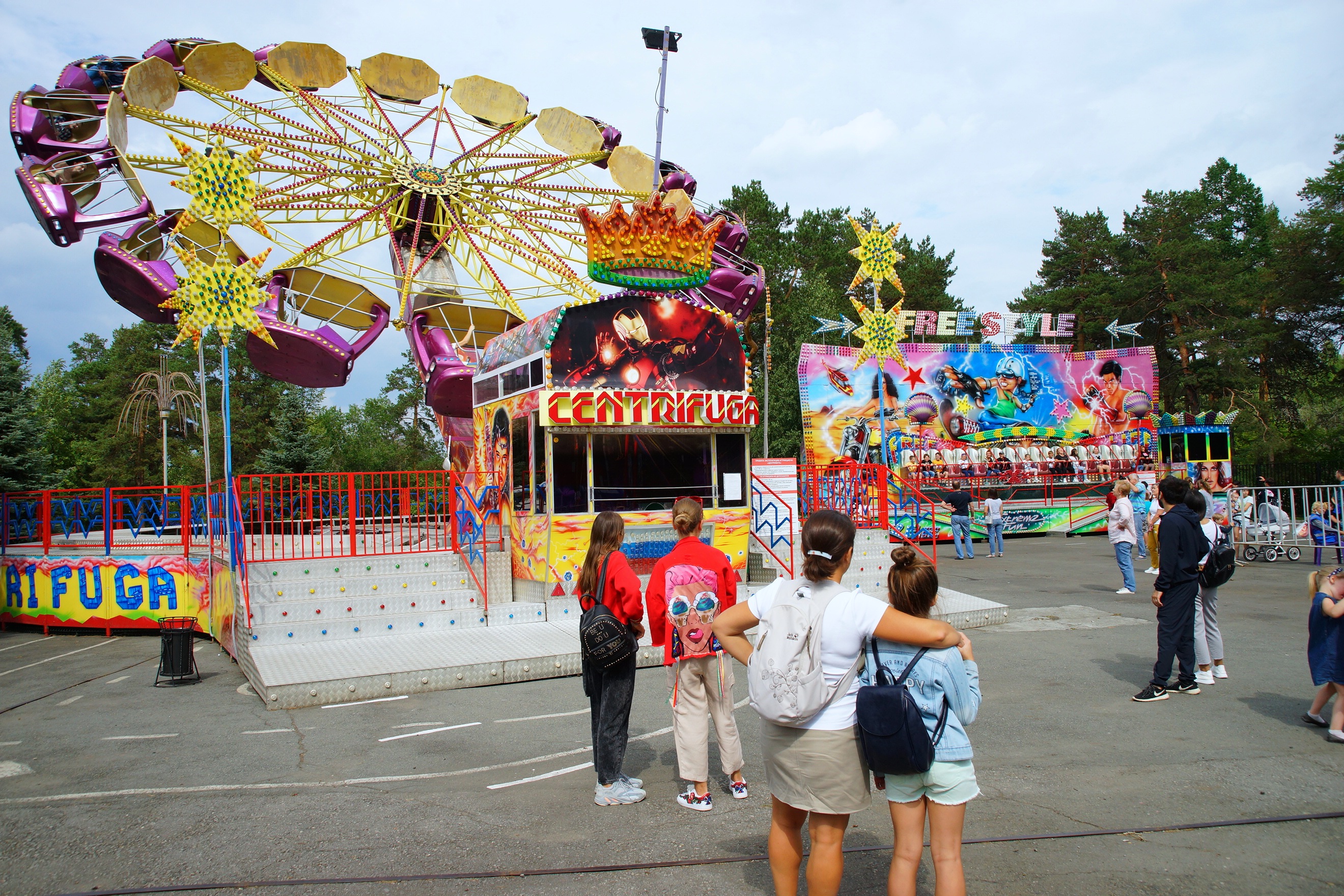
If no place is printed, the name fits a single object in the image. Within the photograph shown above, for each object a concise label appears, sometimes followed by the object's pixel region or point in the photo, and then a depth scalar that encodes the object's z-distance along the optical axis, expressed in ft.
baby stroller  58.18
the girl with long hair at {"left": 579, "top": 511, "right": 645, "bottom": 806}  16.57
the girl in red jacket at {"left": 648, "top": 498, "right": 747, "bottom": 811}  16.52
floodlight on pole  56.75
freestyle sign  107.76
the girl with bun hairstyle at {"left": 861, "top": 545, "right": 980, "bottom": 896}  10.57
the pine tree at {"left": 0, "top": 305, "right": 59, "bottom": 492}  61.82
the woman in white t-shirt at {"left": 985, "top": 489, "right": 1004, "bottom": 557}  67.56
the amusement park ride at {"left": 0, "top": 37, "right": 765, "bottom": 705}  36.35
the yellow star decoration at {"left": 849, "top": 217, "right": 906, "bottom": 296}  68.28
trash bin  29.81
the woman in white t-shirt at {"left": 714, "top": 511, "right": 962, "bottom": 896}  10.52
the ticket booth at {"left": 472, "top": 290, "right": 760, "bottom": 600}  38.75
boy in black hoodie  22.50
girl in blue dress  19.20
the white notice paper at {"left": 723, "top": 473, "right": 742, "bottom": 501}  42.22
